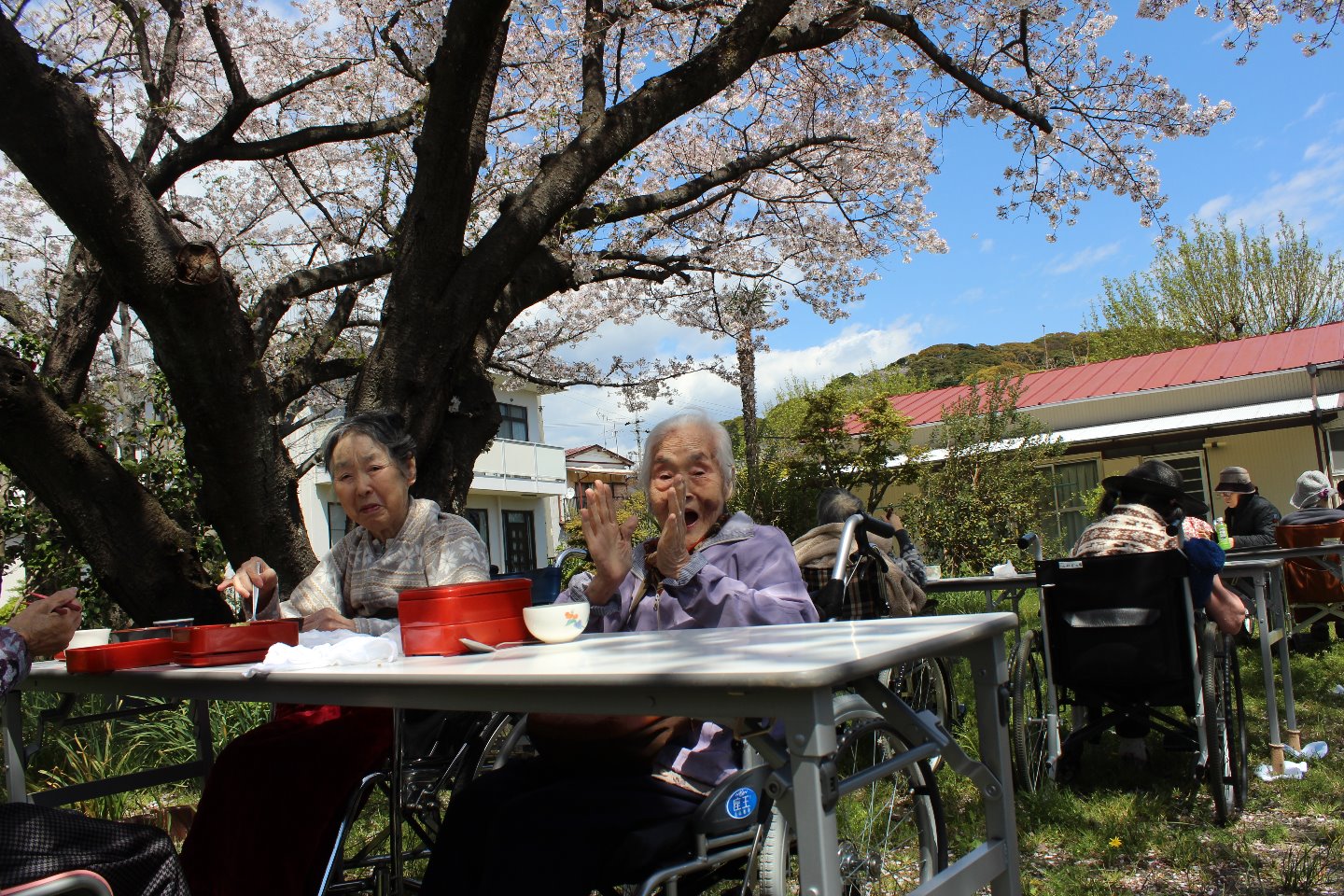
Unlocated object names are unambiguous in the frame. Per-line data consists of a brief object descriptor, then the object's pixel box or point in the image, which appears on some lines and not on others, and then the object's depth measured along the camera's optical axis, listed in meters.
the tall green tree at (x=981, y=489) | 11.75
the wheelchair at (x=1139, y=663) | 3.44
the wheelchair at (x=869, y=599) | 3.37
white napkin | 1.82
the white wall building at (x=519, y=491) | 27.25
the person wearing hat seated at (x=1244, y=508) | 7.38
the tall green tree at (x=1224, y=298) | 25.58
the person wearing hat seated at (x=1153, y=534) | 3.59
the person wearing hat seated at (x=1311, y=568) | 6.79
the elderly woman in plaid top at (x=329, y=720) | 2.25
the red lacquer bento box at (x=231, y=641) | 2.01
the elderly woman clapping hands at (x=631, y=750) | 1.69
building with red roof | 14.88
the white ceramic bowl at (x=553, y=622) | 1.91
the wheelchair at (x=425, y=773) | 2.26
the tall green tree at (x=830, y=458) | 13.72
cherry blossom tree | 3.92
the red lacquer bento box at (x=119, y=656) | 2.12
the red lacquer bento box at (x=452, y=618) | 1.89
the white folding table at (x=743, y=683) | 1.13
